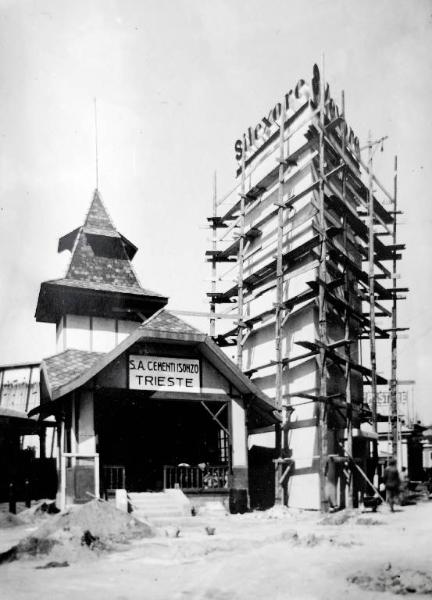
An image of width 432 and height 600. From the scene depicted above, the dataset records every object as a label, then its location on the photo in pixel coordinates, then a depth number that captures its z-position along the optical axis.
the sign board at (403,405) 45.40
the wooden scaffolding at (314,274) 25.34
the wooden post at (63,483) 18.39
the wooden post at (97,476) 18.45
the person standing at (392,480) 19.08
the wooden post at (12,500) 19.42
